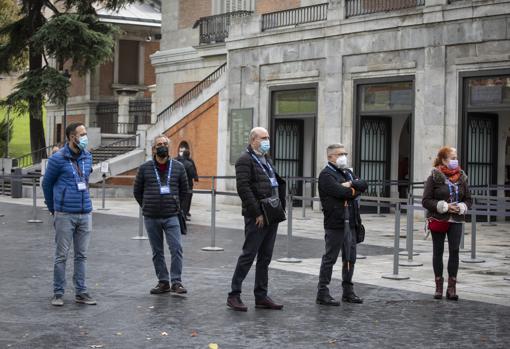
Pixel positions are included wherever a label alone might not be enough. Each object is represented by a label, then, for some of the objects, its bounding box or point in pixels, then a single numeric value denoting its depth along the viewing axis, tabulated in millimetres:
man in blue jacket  10633
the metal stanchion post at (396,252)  13266
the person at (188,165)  23562
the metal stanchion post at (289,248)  15328
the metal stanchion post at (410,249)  14323
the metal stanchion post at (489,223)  24438
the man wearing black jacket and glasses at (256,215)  10357
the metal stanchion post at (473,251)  15732
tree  39906
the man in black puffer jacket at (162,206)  11547
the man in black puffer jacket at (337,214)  10883
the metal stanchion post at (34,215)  23469
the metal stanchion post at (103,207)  28470
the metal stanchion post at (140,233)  18938
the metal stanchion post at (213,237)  16953
